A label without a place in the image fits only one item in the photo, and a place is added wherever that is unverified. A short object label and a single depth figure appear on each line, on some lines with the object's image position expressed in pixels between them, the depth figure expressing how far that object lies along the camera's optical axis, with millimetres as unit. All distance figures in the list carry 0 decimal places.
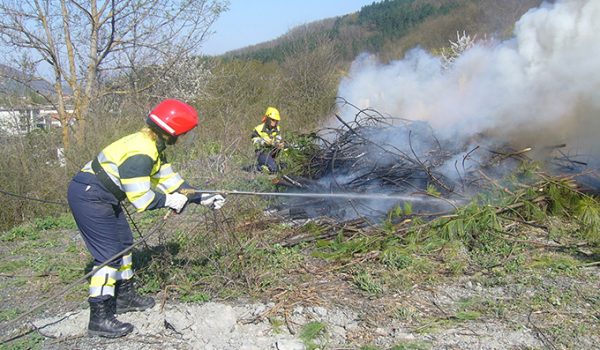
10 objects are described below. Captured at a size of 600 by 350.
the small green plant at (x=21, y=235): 7605
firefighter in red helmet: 4031
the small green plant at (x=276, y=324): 4082
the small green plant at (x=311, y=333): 3839
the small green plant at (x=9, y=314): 4684
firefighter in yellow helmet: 9341
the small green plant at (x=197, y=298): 4672
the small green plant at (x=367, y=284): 4672
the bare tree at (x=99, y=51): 11984
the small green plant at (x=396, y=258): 5188
